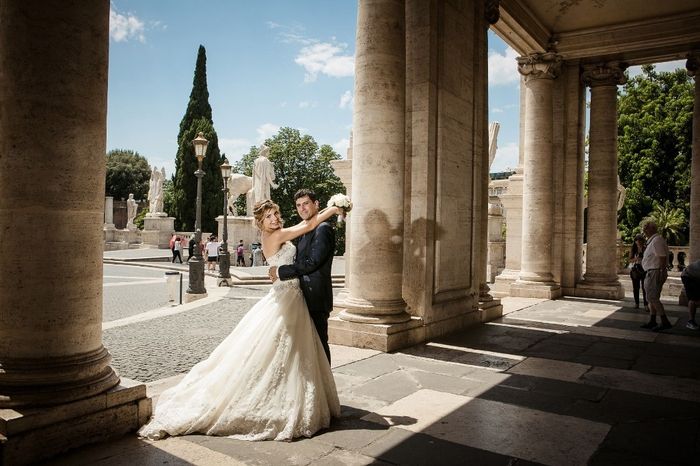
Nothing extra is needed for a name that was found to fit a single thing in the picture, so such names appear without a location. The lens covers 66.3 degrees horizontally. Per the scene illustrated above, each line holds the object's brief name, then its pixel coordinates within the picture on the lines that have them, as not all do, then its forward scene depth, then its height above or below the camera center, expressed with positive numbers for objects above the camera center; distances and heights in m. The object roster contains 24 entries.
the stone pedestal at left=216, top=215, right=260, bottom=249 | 33.19 -0.02
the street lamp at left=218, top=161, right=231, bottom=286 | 20.62 -1.19
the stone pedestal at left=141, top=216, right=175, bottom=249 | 44.38 -0.04
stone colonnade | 7.68 +0.93
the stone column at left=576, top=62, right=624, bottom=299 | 15.23 +1.68
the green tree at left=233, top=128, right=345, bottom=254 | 55.59 +7.10
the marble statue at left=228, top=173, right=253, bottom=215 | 37.59 +3.21
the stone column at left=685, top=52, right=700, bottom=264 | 13.62 +1.75
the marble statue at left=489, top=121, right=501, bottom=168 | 22.23 +4.10
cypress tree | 53.69 +5.30
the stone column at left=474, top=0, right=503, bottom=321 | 9.90 +1.26
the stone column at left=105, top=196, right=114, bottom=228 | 52.58 +1.93
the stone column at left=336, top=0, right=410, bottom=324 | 7.66 +1.07
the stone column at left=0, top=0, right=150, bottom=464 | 3.75 +0.14
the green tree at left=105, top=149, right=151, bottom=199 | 74.00 +7.59
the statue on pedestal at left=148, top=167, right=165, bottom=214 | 45.50 +3.20
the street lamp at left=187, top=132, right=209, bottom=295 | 16.55 -1.11
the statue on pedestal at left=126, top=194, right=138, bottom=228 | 53.03 +2.18
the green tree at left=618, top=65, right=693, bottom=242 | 32.66 +5.84
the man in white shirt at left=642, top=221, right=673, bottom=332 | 9.52 -0.57
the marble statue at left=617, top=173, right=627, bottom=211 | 22.92 +1.77
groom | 4.67 -0.30
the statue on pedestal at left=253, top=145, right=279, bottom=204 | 32.34 +3.38
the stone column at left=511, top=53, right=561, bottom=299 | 14.52 +1.70
